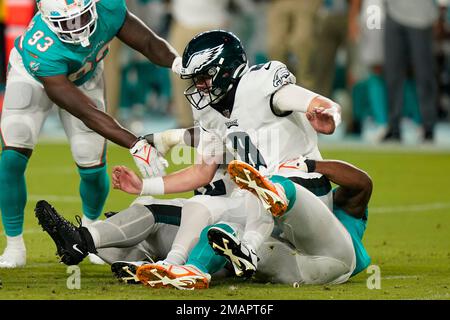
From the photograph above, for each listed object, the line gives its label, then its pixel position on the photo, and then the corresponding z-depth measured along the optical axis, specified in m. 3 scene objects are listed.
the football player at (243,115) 10.46
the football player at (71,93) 11.70
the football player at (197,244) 10.22
